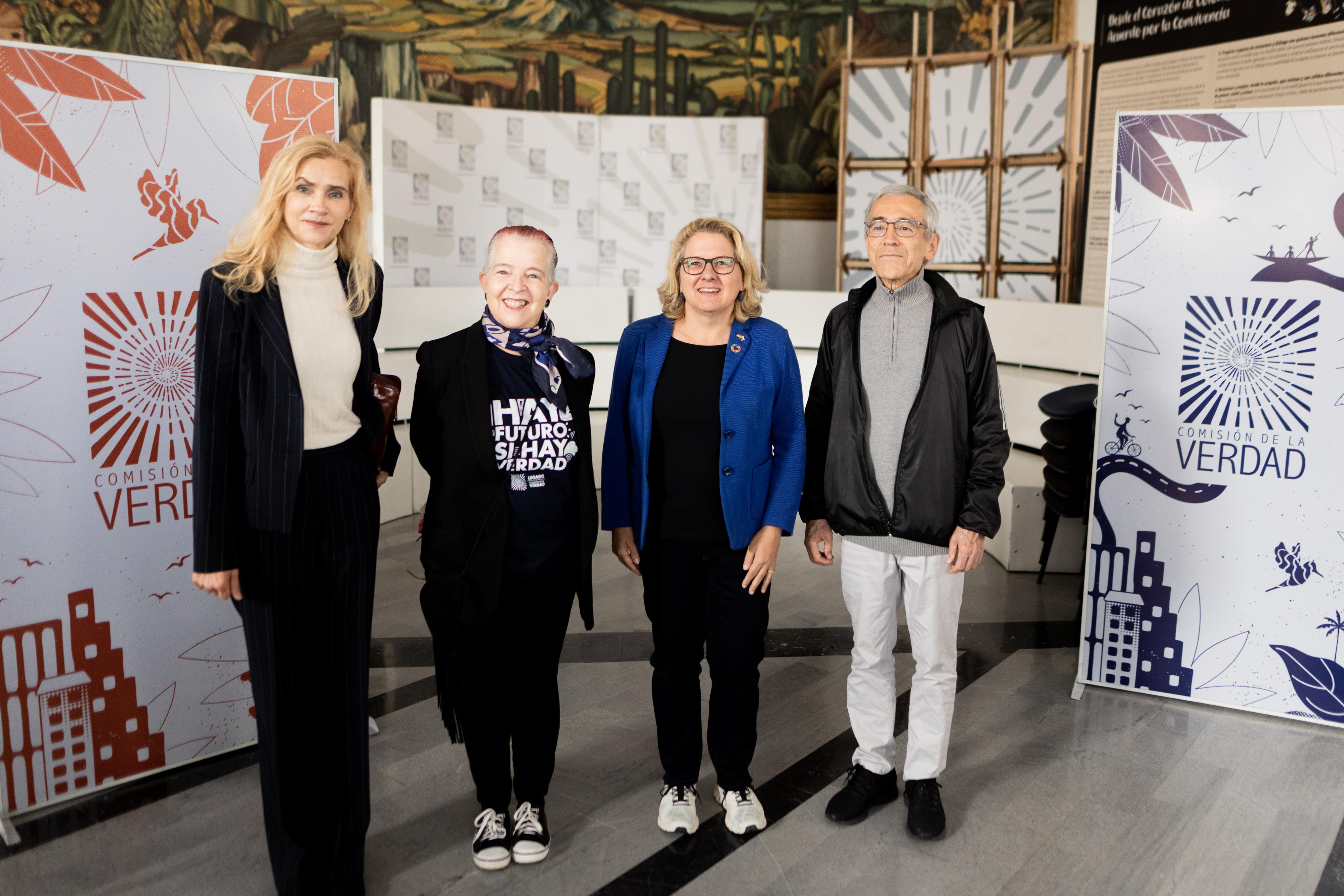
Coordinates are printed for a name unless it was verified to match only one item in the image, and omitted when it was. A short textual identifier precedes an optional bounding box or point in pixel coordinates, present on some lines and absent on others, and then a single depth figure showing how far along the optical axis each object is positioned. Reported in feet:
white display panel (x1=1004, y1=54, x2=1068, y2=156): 22.79
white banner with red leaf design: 9.09
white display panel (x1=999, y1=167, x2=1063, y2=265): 23.22
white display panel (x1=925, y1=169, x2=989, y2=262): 24.49
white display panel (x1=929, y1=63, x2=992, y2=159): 24.06
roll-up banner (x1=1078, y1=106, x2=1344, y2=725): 11.24
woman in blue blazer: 8.48
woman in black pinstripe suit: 7.27
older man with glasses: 8.80
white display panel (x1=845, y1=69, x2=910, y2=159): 25.17
